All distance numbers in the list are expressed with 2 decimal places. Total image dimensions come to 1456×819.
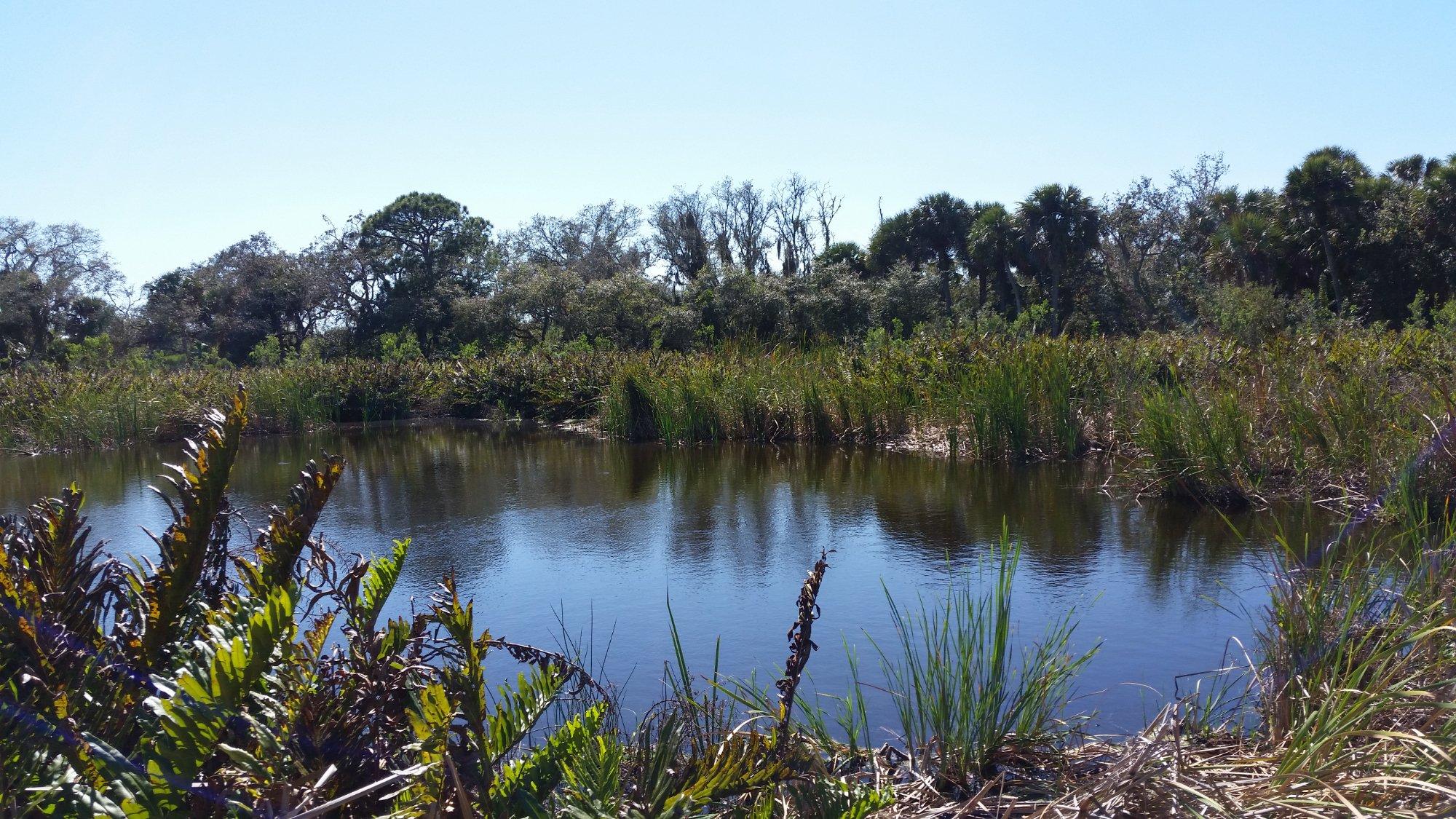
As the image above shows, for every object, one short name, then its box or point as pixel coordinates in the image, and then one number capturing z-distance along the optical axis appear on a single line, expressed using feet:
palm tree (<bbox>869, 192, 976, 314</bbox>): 128.16
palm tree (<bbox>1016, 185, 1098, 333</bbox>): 113.09
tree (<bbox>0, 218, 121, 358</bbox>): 113.19
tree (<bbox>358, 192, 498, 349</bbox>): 128.67
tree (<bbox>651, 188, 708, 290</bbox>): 162.81
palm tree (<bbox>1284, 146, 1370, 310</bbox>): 98.63
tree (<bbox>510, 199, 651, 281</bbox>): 171.42
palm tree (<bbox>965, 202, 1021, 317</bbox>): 116.67
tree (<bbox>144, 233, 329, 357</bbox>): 122.21
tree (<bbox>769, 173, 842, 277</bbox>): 177.58
